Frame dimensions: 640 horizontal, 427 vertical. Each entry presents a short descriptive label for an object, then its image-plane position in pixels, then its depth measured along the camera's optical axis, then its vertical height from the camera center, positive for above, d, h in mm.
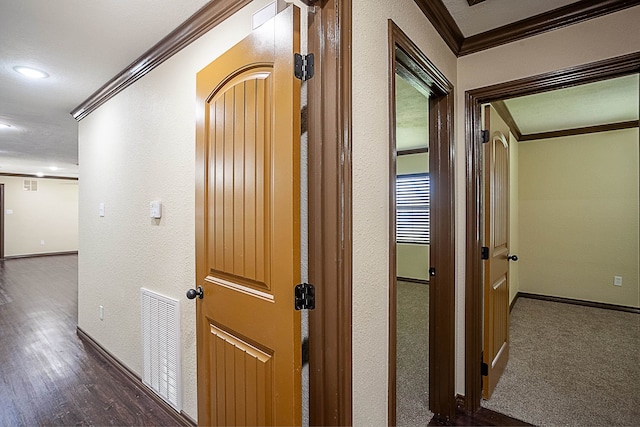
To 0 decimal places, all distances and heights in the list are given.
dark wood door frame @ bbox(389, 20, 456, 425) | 1846 -255
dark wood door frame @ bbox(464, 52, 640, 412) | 1933 -157
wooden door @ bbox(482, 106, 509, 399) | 2072 -278
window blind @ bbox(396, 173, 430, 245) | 5668 +91
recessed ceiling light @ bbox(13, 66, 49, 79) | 2217 +1065
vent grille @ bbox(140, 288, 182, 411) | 1831 -839
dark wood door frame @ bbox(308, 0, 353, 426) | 1022 +0
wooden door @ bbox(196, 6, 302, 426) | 1044 -67
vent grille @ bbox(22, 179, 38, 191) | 7926 +772
